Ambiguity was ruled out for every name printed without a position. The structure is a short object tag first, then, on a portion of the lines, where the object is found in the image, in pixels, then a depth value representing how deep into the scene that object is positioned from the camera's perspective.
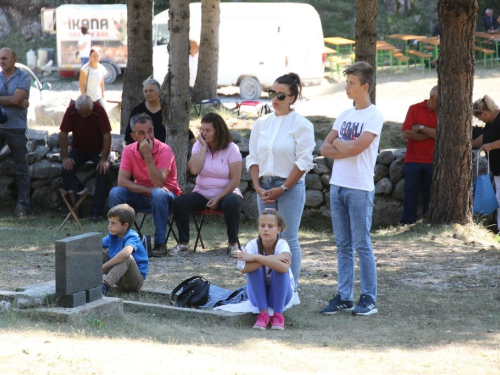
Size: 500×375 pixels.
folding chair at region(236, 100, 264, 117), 22.28
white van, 32.56
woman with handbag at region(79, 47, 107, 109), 22.72
